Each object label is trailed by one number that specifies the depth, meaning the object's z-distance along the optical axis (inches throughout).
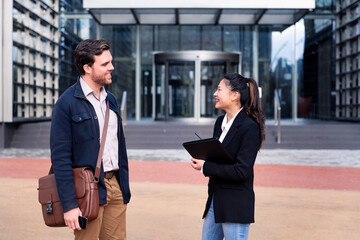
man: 94.3
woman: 102.8
